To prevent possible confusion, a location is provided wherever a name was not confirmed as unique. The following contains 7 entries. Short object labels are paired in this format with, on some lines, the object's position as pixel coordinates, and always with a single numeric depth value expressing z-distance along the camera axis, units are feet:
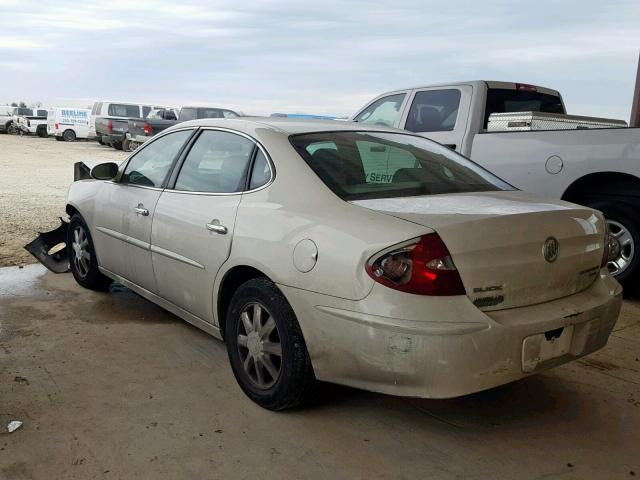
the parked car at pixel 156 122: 68.18
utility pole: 27.31
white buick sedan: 8.37
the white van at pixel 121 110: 87.51
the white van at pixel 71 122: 95.40
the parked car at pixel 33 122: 108.99
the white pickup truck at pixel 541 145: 17.17
